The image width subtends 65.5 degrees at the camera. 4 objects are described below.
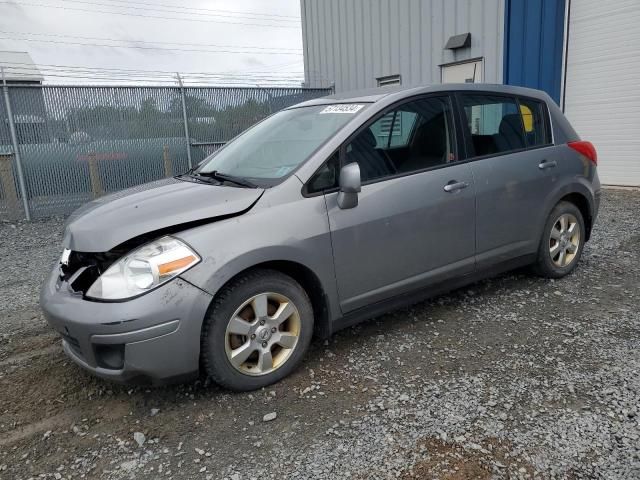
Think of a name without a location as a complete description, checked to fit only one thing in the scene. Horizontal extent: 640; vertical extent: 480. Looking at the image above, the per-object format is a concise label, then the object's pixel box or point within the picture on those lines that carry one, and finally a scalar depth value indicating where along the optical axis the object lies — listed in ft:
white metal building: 28.89
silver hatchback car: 8.31
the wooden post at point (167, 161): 31.55
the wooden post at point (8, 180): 27.17
